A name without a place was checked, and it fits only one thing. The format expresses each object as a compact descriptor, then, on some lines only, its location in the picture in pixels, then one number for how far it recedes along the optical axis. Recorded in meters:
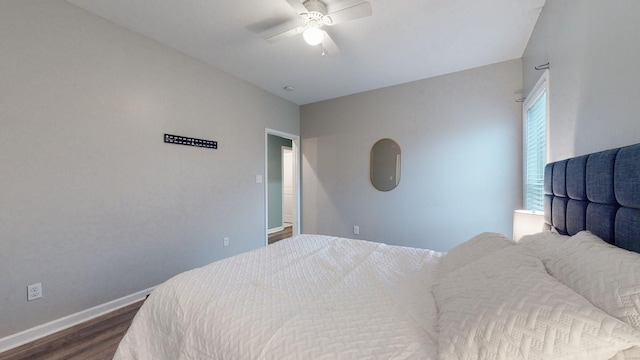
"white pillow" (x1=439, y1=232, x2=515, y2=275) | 1.28
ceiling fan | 1.78
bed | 0.63
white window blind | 2.19
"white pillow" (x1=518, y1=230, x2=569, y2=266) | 1.06
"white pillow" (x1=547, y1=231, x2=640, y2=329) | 0.62
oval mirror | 3.64
